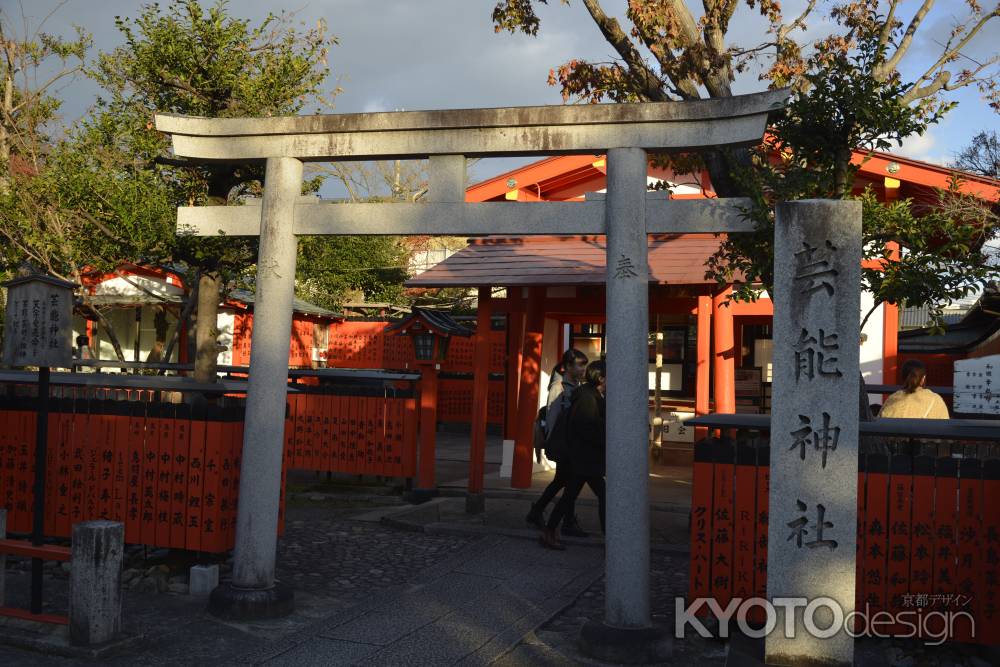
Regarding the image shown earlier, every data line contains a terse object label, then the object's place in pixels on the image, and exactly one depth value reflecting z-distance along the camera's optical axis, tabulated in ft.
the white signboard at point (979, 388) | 17.56
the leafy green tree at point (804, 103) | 21.04
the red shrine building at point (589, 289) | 39.19
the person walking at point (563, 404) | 30.07
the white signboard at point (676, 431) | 49.90
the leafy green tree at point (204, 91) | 34.68
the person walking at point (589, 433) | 28.60
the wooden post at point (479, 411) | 35.96
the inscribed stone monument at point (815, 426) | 16.67
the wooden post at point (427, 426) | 39.42
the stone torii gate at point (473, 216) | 20.04
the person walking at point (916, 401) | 26.84
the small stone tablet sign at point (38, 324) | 20.90
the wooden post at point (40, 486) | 20.88
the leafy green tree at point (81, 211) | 33.86
